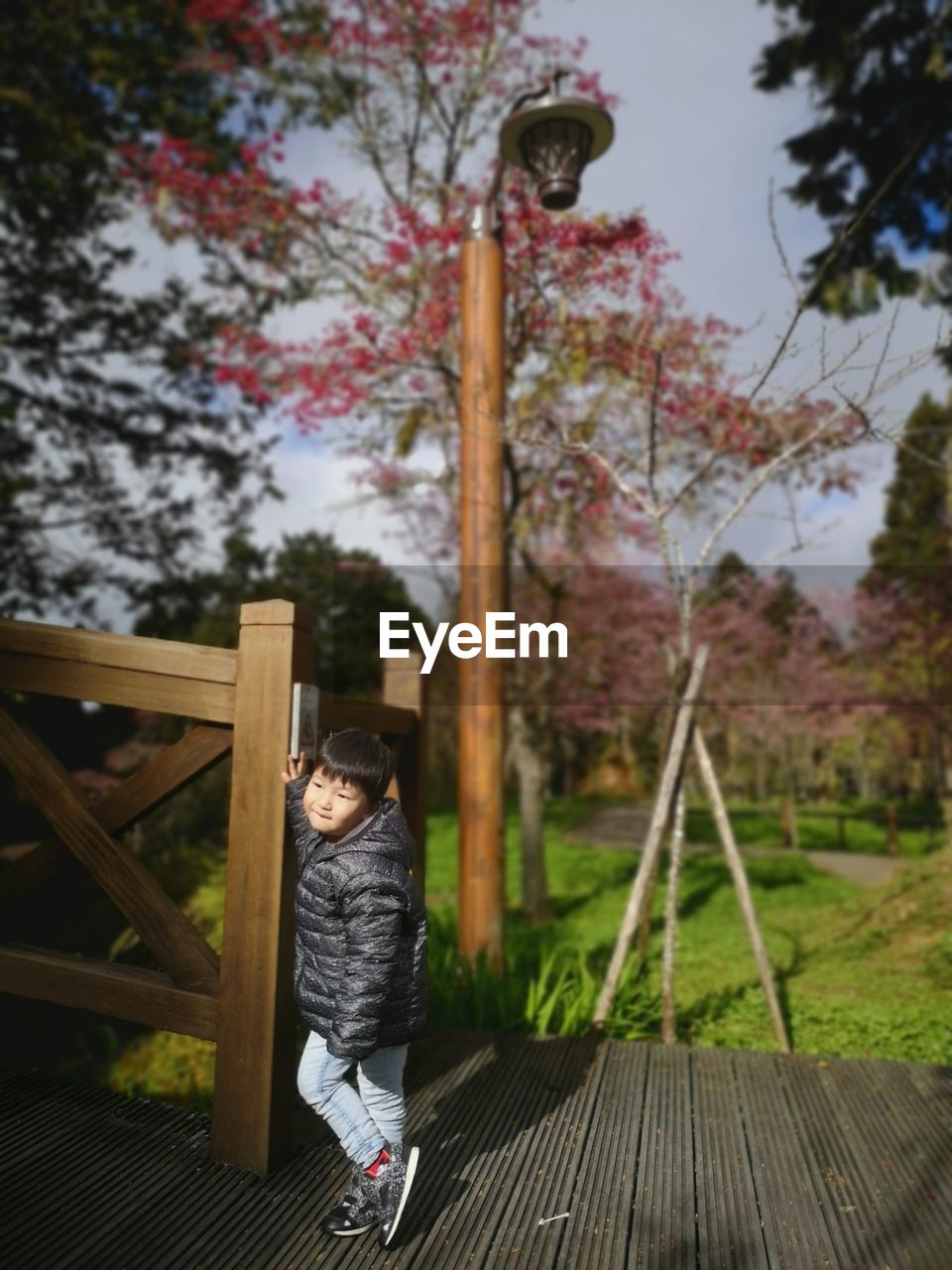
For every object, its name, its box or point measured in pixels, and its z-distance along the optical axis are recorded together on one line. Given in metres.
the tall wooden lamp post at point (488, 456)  4.18
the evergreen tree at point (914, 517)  20.66
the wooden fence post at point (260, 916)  2.33
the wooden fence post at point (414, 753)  3.48
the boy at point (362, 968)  2.01
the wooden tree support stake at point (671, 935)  3.73
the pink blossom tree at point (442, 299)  6.80
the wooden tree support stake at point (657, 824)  3.71
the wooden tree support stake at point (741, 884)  3.66
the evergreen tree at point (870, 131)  7.91
